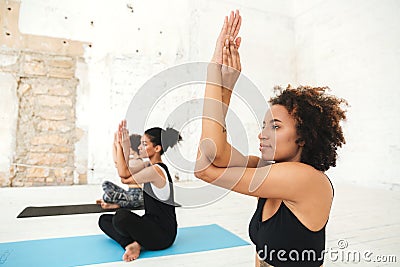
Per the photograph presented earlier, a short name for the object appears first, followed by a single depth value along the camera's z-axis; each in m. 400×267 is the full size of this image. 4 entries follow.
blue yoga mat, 1.65
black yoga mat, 2.71
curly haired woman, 0.89
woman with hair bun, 1.74
